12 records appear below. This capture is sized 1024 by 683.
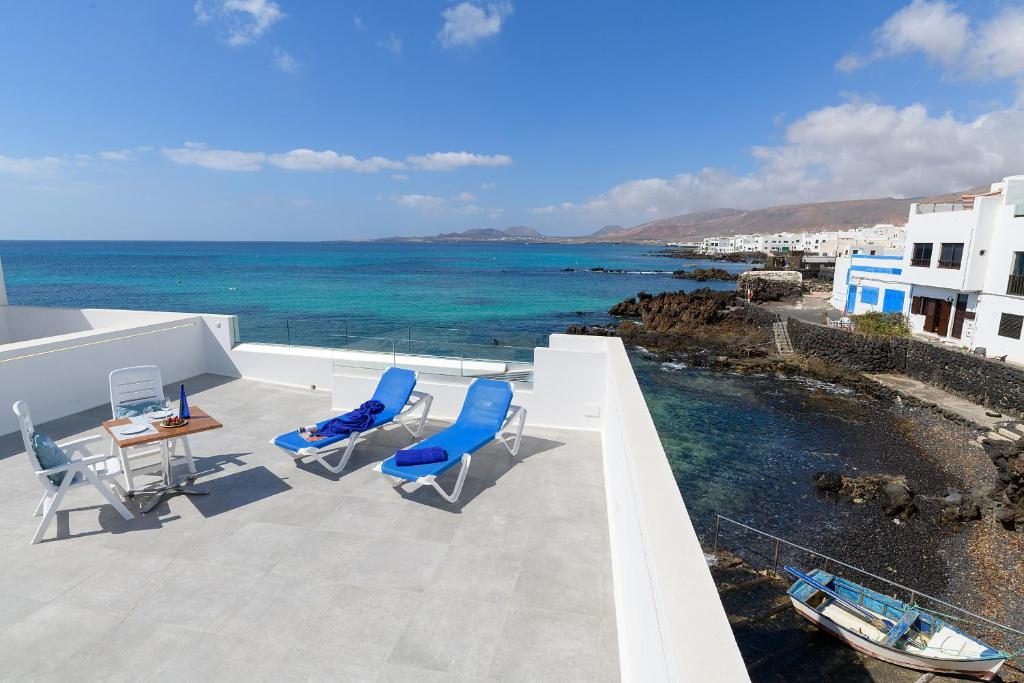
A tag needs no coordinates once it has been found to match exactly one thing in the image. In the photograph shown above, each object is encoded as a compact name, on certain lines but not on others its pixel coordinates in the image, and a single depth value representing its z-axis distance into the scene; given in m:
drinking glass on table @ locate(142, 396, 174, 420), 4.70
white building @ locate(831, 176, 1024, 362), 17.98
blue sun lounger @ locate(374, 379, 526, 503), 4.43
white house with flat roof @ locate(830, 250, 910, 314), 25.27
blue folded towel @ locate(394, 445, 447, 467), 4.54
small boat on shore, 6.89
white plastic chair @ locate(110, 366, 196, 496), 4.79
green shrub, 23.12
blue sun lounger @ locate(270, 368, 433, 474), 4.88
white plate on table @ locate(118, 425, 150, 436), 4.20
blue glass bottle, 4.49
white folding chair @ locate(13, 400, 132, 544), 3.77
